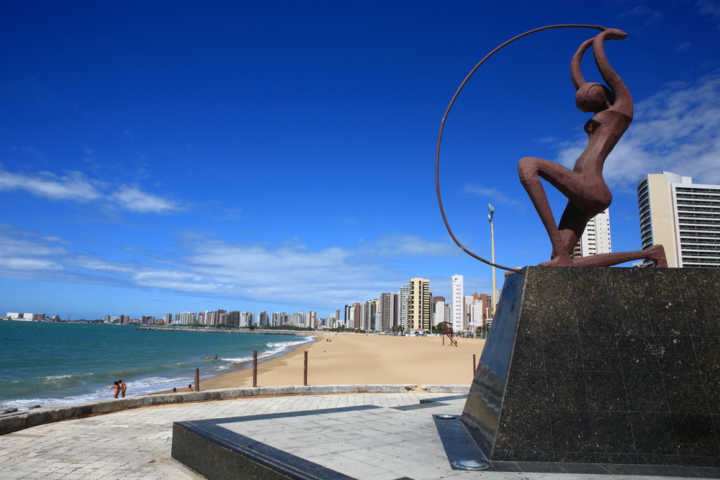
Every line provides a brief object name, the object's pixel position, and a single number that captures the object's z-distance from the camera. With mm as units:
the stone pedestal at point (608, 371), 4879
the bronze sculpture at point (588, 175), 6281
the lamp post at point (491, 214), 39150
